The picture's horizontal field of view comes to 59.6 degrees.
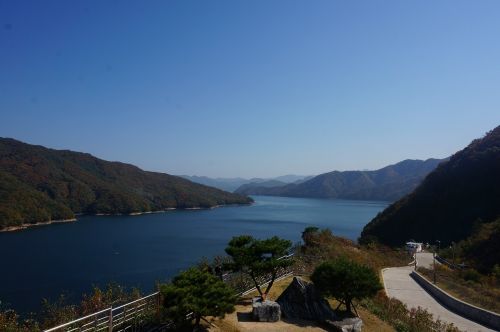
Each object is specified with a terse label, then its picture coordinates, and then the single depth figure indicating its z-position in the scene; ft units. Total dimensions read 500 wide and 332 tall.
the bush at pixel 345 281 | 44.83
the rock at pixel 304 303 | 43.68
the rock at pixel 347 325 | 41.57
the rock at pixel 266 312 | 41.11
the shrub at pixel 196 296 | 32.32
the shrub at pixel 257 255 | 46.09
